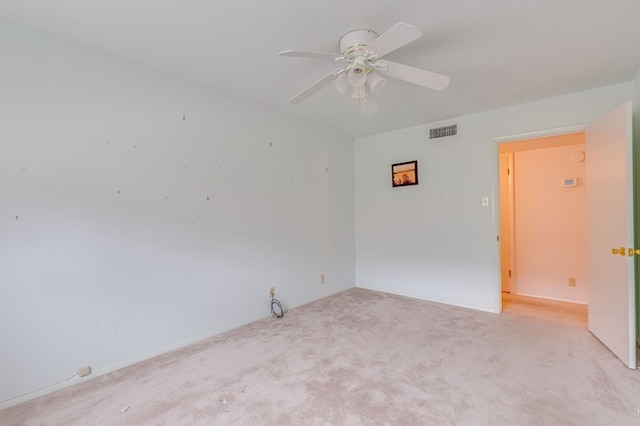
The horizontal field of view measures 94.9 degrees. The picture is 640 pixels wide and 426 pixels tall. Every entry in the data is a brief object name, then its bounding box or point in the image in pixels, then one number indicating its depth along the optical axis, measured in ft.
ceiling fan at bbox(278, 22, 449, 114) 5.55
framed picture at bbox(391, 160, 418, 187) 13.16
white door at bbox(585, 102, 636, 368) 7.11
